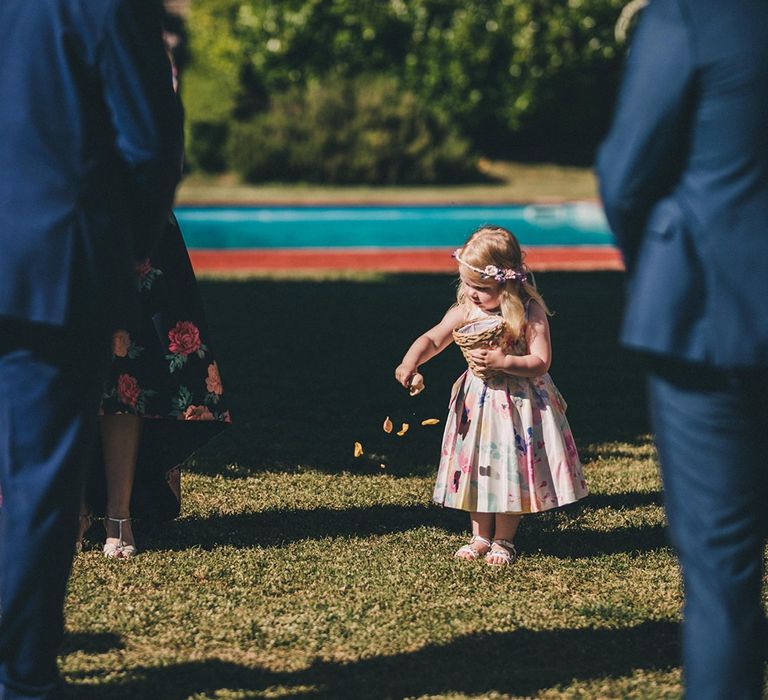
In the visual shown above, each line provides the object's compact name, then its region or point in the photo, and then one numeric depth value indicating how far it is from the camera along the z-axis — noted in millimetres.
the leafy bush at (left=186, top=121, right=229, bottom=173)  23406
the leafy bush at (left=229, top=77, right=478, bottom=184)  22516
